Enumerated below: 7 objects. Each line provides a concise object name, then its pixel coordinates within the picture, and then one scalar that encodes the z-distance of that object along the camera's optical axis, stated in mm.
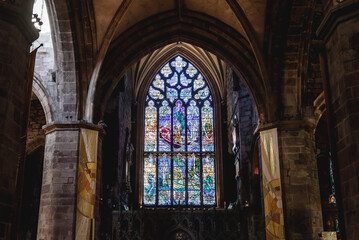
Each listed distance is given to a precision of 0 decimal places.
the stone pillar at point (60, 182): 13391
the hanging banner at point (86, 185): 13680
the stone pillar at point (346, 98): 7090
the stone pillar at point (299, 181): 13695
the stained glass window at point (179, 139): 25125
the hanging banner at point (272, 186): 13922
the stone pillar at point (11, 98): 7340
